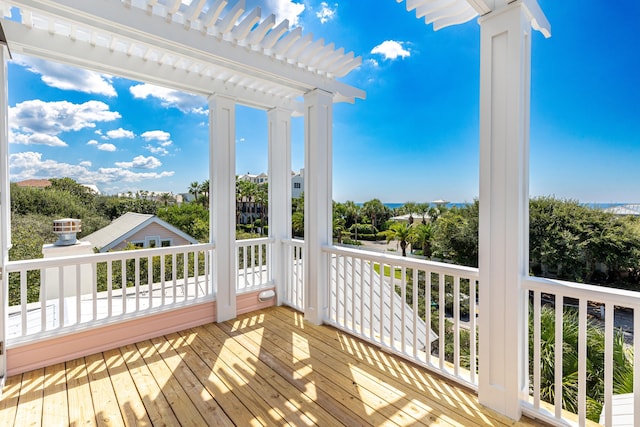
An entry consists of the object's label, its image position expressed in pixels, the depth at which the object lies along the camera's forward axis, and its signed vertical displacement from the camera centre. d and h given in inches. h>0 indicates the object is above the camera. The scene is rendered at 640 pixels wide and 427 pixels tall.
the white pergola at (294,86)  69.4 +47.4
